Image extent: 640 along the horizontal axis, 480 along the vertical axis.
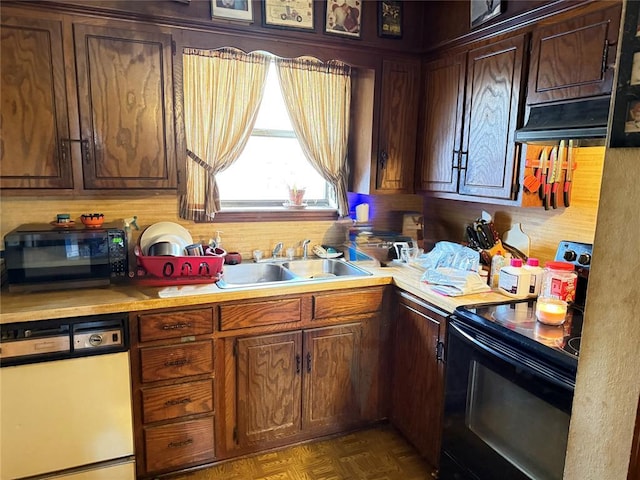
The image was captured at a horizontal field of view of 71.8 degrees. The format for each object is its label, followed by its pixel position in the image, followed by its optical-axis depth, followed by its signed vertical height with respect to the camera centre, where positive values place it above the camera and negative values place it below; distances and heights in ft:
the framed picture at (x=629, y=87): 2.60 +0.56
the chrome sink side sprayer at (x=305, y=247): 9.21 -1.55
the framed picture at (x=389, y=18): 8.39 +2.97
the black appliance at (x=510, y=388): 4.80 -2.54
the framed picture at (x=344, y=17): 8.04 +2.85
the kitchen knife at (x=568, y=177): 6.86 +0.04
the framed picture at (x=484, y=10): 6.85 +2.65
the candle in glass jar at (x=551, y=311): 5.60 -1.67
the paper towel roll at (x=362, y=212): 9.55 -0.81
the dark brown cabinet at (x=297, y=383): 7.25 -3.56
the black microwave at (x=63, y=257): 6.38 -1.34
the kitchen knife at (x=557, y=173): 6.74 +0.10
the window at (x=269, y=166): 8.93 +0.13
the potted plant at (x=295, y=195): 9.21 -0.46
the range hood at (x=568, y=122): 5.22 +0.72
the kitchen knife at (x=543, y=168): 6.70 +0.16
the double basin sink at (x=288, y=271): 8.41 -1.90
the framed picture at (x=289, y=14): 7.59 +2.75
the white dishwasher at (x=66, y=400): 5.82 -3.16
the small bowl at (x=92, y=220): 7.16 -0.84
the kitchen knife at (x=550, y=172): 6.71 +0.10
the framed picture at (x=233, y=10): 7.27 +2.66
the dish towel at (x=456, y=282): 6.83 -1.66
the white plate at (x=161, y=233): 7.91 -1.15
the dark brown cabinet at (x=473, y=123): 6.86 +0.93
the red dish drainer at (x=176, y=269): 7.07 -1.59
